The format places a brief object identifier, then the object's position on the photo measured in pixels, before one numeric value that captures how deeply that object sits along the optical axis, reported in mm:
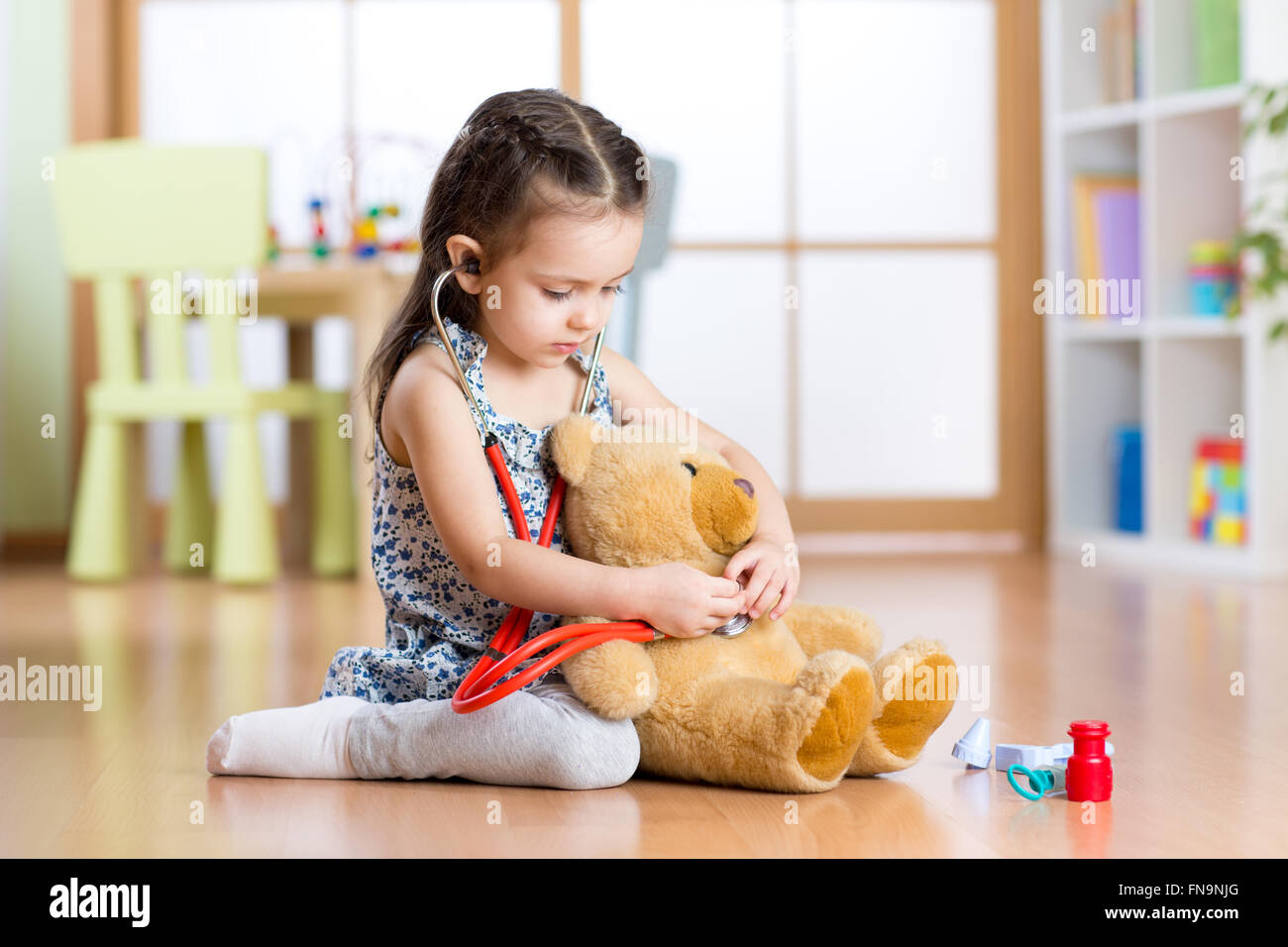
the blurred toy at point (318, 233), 2912
